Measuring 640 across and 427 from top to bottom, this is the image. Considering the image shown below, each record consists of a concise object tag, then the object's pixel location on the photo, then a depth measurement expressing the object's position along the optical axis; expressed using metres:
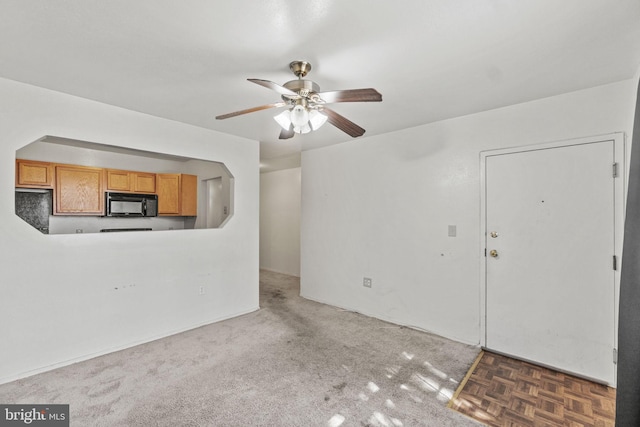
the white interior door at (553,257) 2.40
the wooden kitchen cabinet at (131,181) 4.27
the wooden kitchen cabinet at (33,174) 3.55
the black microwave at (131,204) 4.22
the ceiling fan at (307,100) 1.86
